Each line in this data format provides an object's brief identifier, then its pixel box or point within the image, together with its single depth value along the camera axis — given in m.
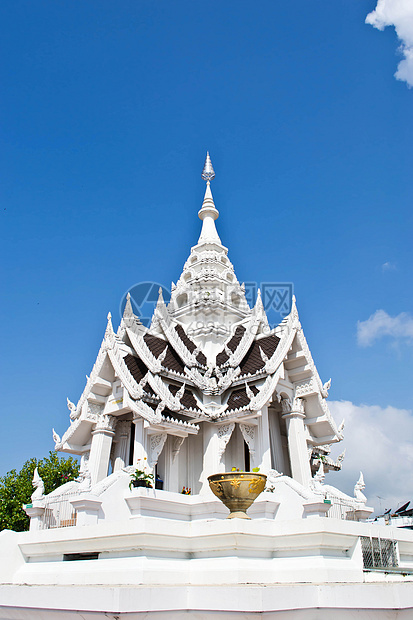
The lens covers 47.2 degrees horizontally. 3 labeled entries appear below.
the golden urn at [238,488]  7.78
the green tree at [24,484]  26.95
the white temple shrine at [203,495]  6.28
